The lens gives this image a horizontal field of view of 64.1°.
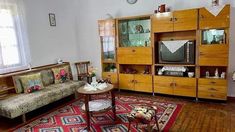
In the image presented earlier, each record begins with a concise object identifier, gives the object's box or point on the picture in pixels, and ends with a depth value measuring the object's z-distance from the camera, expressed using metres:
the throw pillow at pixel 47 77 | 4.11
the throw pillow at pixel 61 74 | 4.29
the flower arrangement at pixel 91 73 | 3.77
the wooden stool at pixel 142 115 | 2.37
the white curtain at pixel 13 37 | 3.63
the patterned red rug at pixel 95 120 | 2.88
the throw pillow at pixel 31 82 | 3.60
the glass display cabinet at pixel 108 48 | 4.62
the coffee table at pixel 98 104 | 2.81
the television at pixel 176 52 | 3.80
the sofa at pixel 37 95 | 3.01
